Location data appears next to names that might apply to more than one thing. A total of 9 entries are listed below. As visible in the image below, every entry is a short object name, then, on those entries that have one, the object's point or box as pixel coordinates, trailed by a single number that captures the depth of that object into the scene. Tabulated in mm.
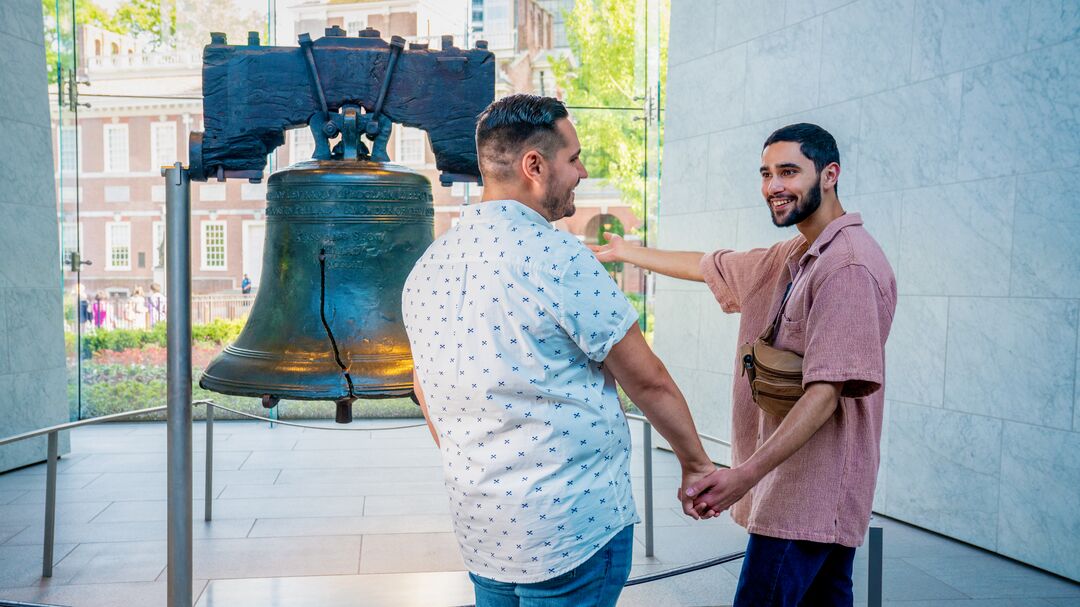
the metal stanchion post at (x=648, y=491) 4686
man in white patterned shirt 1795
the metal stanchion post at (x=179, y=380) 2625
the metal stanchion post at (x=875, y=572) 2768
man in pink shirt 2248
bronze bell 2475
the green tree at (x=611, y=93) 9258
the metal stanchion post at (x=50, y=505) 4104
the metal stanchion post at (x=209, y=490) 5441
